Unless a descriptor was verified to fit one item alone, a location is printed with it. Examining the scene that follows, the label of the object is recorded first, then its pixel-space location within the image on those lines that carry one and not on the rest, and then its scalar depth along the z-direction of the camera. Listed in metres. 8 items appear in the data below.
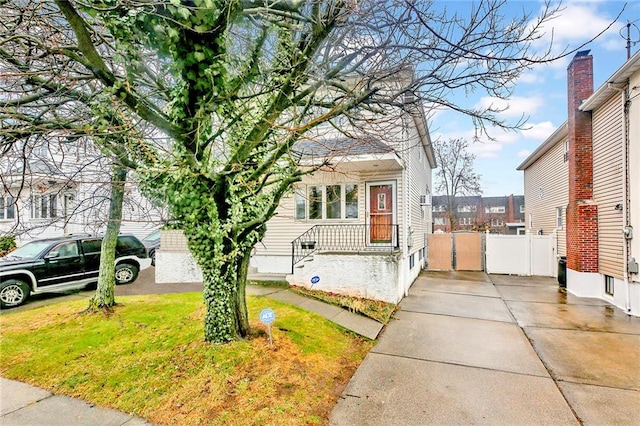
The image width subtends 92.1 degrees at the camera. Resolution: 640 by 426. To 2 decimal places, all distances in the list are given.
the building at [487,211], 45.69
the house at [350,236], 8.12
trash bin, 10.55
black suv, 7.53
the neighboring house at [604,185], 7.50
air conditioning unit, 13.16
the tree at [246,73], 3.63
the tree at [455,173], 28.47
